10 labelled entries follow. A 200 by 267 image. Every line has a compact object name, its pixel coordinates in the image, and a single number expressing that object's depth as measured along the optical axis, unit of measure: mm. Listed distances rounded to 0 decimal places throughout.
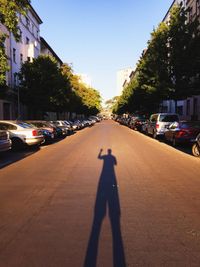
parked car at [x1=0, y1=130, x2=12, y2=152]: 6564
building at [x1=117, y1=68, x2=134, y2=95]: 100546
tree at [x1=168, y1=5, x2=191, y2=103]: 16317
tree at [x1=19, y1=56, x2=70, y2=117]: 18643
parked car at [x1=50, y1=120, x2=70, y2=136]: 14303
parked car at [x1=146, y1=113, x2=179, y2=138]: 12013
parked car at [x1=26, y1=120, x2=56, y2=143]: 10768
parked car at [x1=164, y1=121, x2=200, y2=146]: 8886
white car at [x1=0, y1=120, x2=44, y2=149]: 8450
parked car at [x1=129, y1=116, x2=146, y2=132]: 20833
